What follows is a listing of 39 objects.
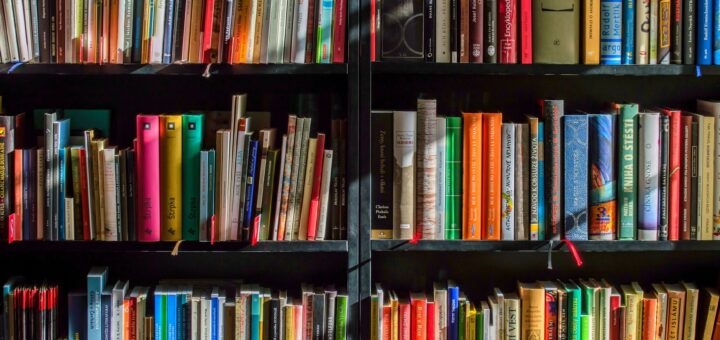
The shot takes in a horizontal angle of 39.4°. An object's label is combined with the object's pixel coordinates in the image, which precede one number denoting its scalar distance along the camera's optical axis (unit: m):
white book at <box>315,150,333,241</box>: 2.28
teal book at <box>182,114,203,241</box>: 2.28
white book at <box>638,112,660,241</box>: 2.29
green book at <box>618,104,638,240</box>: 2.29
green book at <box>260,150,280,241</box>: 2.27
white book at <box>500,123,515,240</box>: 2.30
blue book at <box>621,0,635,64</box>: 2.28
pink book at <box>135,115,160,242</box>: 2.25
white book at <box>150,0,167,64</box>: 2.24
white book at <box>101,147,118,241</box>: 2.27
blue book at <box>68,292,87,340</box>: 2.38
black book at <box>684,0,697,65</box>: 2.29
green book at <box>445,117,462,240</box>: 2.30
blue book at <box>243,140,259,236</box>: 2.26
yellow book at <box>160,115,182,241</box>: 2.27
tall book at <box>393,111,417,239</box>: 2.28
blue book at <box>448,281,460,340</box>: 2.37
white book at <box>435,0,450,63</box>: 2.26
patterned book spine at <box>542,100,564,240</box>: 2.28
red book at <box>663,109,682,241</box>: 2.29
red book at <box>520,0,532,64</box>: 2.27
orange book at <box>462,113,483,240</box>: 2.29
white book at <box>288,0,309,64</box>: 2.24
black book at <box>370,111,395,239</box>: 2.29
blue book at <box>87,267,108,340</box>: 2.35
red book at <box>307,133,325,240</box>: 2.28
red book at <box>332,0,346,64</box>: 2.24
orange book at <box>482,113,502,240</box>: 2.29
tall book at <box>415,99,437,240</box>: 2.28
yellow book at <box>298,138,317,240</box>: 2.28
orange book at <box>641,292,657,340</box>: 2.39
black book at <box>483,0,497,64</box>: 2.27
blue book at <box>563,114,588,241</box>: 2.29
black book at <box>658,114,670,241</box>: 2.29
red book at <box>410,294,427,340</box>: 2.37
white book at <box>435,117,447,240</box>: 2.29
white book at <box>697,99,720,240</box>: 2.30
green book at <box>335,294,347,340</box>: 2.35
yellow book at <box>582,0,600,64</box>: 2.27
